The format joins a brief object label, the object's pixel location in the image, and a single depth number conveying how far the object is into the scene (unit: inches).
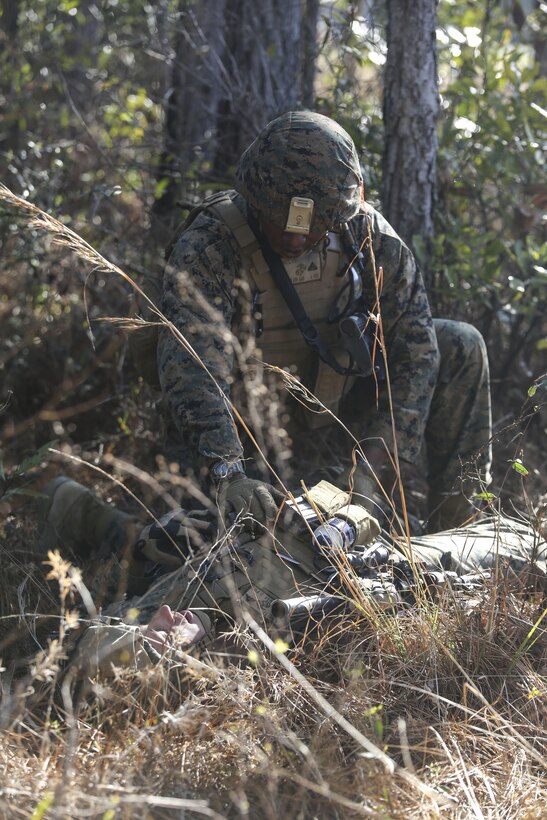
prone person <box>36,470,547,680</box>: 93.4
